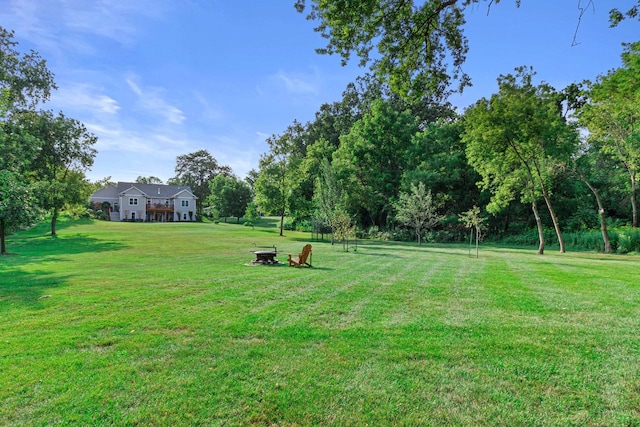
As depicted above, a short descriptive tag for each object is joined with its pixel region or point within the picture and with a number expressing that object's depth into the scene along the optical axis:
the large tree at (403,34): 5.50
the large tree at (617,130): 19.01
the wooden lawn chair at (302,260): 12.19
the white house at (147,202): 60.78
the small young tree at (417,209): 28.61
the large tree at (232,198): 60.50
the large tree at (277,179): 36.81
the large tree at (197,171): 80.69
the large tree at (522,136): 20.33
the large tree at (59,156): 27.97
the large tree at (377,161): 36.25
